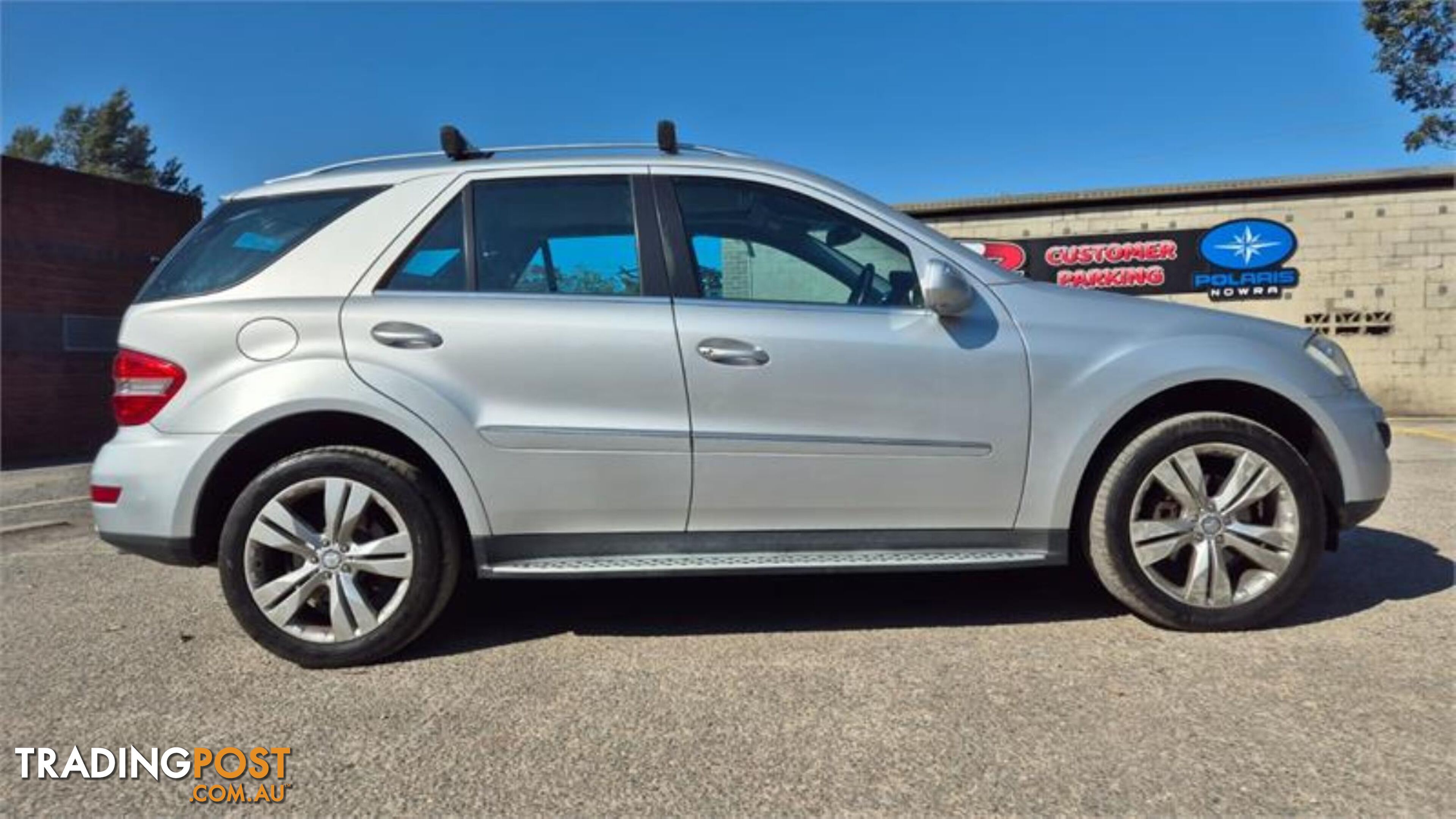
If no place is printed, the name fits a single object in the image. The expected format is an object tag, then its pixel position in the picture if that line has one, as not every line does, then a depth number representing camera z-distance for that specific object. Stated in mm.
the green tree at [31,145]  56688
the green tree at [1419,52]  13352
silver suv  2924
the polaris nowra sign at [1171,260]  14305
